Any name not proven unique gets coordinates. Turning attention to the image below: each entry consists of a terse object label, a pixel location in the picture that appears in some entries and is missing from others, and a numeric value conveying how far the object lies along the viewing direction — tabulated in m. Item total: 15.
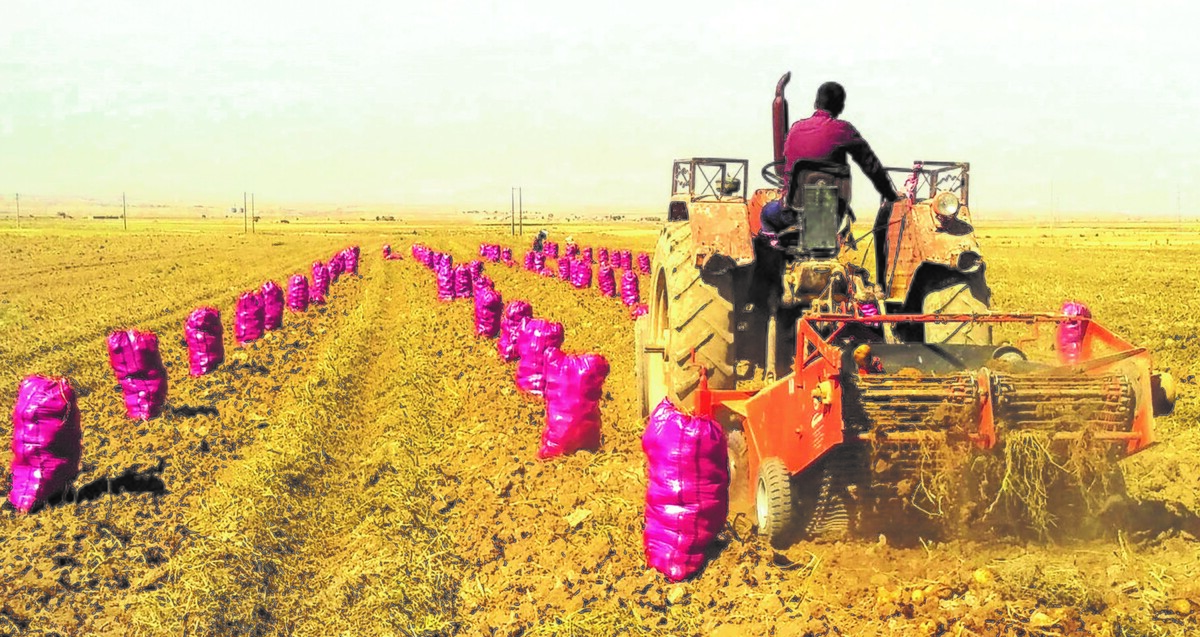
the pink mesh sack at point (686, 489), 4.82
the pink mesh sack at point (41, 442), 6.83
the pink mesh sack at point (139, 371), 9.27
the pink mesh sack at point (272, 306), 15.27
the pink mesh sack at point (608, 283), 21.27
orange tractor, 4.54
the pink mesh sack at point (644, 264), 29.89
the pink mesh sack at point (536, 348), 9.60
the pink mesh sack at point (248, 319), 14.23
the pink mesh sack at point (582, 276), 24.11
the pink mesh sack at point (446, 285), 19.81
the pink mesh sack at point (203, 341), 11.55
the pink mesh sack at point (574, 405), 7.36
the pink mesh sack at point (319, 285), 20.64
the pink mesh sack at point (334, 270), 26.24
